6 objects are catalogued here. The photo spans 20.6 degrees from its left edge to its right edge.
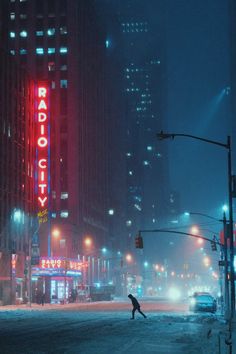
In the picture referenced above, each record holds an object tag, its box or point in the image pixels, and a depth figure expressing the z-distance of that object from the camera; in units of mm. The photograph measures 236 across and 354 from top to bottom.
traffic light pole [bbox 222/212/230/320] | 48006
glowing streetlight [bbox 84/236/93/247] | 111875
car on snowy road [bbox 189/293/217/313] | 56094
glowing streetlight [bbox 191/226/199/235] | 61219
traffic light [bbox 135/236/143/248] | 55250
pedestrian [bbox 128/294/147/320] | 40594
